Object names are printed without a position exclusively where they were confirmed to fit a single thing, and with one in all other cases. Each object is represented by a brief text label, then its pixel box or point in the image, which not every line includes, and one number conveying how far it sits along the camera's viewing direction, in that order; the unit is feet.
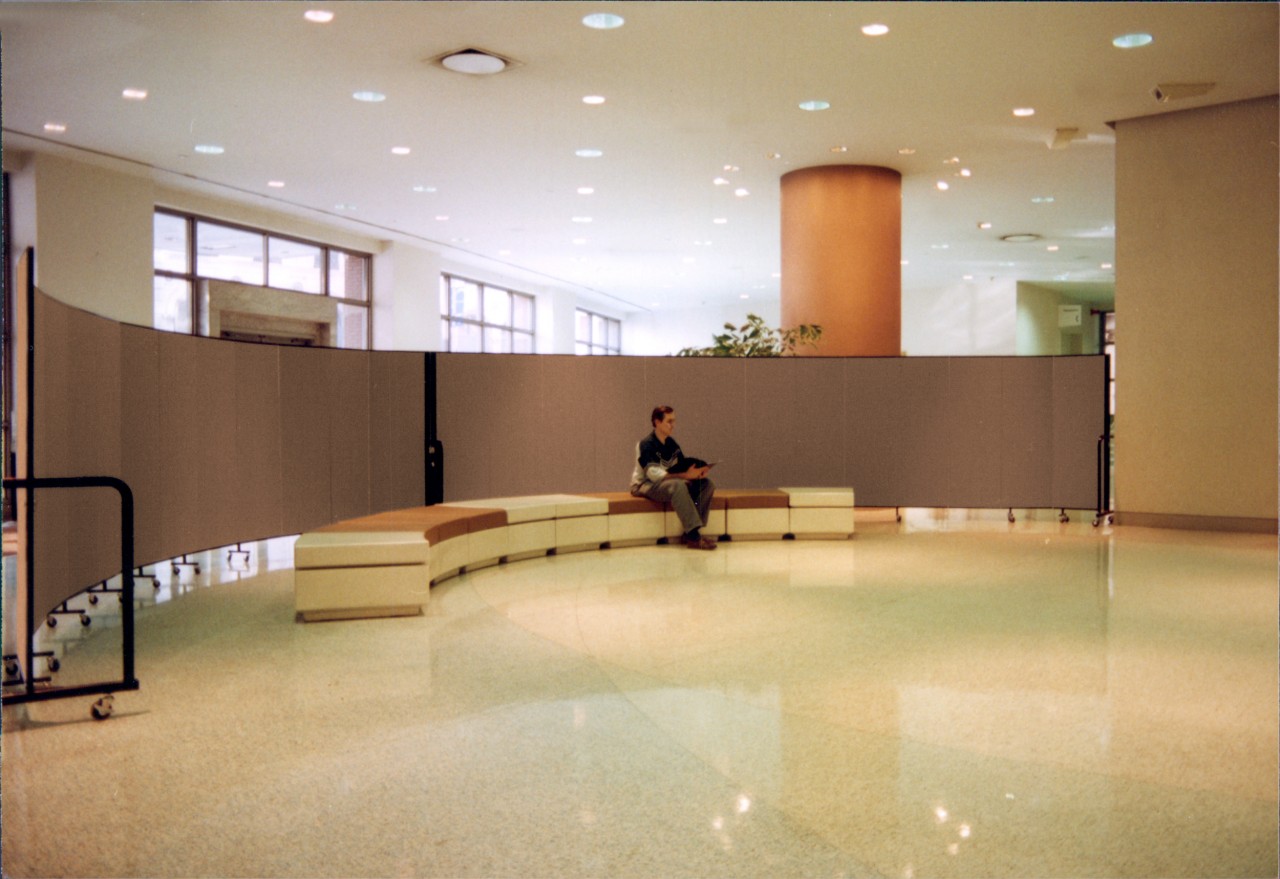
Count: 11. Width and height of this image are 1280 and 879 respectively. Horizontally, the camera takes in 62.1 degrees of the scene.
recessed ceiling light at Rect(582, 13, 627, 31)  29.68
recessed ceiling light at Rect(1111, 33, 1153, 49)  31.37
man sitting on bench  35.12
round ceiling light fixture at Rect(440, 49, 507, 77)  33.01
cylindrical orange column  48.34
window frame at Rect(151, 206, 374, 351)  55.21
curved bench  22.95
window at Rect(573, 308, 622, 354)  106.54
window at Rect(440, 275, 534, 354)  81.61
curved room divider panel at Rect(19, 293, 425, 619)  20.15
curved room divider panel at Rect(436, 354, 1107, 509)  41.75
